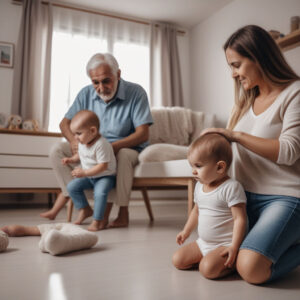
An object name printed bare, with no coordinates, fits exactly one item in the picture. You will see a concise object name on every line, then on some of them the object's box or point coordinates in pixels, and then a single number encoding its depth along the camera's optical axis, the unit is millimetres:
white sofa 1977
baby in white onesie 1014
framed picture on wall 3799
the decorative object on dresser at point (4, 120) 3404
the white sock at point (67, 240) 1274
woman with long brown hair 975
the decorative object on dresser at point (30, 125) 3494
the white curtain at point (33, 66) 3783
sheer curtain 4062
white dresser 3266
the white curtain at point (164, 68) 4512
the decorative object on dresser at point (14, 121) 3431
